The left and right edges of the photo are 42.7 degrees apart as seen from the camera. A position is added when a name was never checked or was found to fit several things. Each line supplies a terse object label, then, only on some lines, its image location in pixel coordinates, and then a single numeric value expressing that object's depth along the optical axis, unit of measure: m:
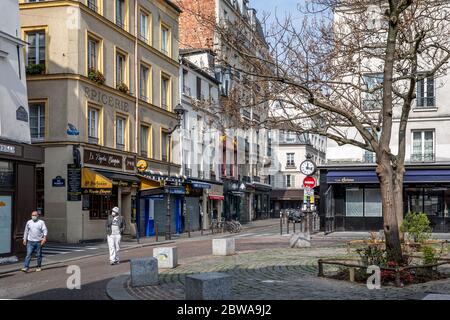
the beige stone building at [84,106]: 25.62
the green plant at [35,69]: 26.23
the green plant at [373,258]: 11.51
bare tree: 12.52
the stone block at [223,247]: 17.92
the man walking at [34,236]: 15.54
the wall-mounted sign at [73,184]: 25.47
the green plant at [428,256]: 11.85
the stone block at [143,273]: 11.42
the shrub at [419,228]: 15.58
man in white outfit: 16.69
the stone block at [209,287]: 8.41
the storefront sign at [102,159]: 26.45
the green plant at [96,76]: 27.08
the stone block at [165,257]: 14.63
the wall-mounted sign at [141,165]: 30.84
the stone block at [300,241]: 21.02
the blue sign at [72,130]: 25.55
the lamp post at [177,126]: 29.22
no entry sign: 24.62
